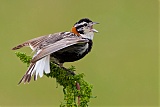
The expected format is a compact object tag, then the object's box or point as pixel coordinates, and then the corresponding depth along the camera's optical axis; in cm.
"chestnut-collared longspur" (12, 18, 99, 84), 622
